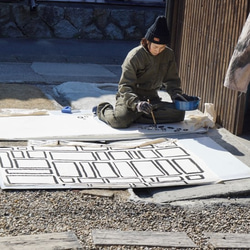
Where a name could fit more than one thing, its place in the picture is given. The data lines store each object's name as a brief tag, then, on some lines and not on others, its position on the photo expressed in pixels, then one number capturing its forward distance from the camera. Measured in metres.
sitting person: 6.50
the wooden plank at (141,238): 4.08
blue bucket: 6.59
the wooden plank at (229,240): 4.15
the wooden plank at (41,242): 3.89
